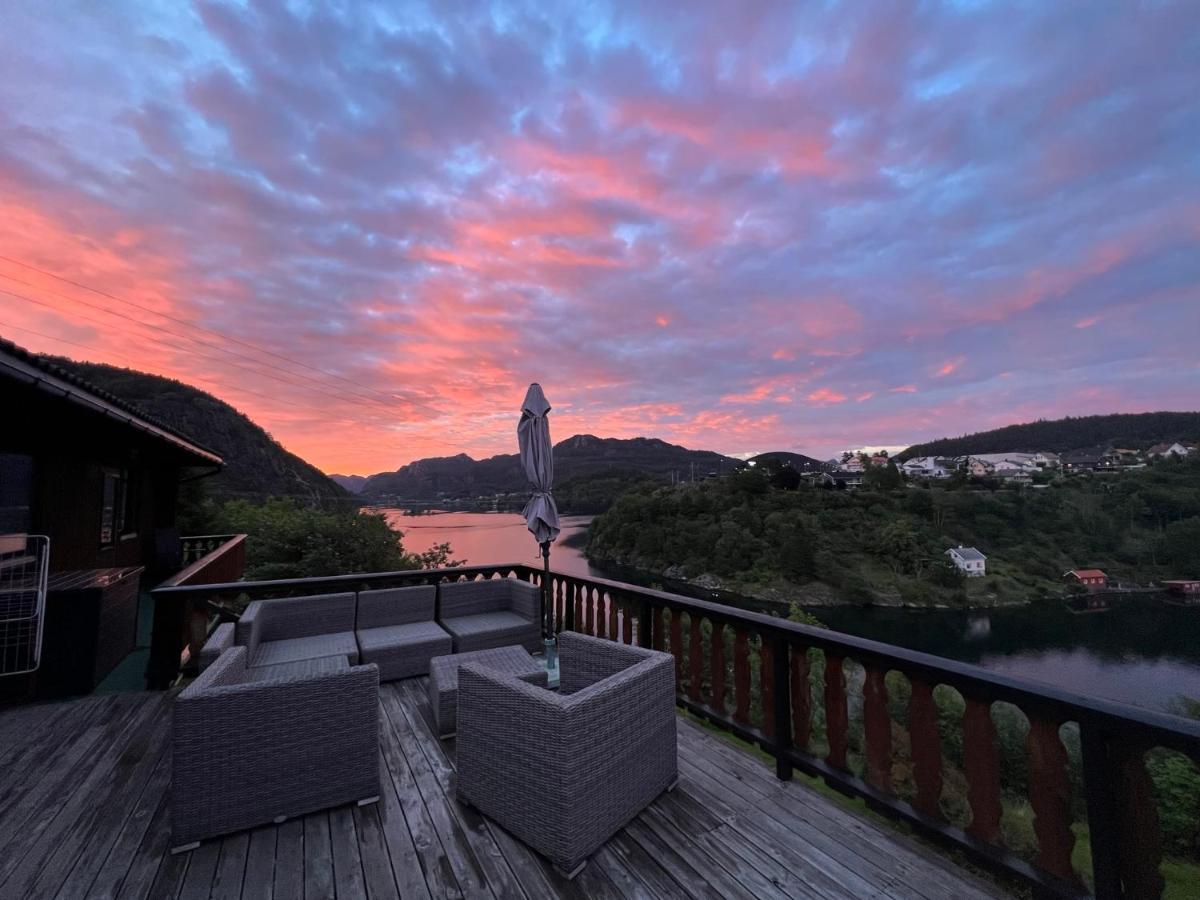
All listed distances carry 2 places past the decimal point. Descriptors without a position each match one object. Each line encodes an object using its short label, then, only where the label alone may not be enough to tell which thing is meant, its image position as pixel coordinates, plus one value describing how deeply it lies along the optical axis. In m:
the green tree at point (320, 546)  8.43
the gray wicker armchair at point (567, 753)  1.63
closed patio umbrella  3.29
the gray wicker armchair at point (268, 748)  1.74
